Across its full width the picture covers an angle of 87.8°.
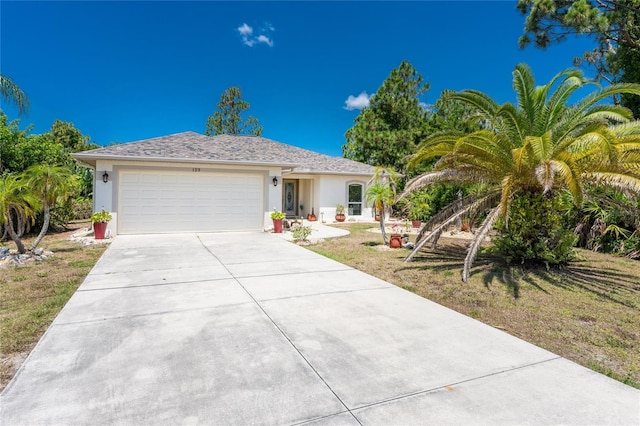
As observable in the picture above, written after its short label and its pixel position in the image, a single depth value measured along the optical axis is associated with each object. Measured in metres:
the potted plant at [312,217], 19.33
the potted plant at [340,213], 19.33
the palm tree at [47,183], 8.28
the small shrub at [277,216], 13.70
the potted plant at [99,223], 11.21
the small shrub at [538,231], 7.45
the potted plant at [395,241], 10.62
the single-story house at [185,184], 12.12
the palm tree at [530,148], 6.17
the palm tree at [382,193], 10.44
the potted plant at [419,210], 16.53
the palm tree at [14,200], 7.67
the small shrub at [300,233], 11.45
